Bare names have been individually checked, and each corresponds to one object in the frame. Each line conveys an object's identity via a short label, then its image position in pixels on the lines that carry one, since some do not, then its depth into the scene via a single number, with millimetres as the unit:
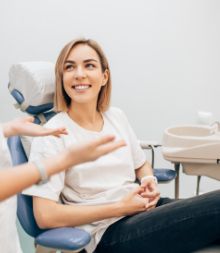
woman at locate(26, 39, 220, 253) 1215
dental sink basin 1584
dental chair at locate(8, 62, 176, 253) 1238
